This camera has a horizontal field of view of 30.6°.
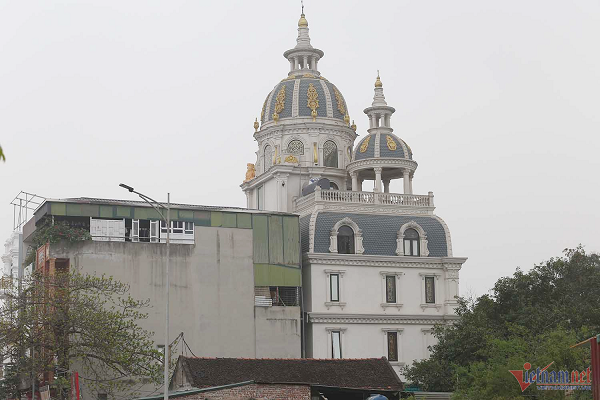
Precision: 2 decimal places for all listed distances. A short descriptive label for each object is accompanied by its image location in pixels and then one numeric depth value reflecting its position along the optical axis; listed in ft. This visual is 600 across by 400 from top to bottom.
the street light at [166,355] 154.51
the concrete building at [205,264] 229.86
